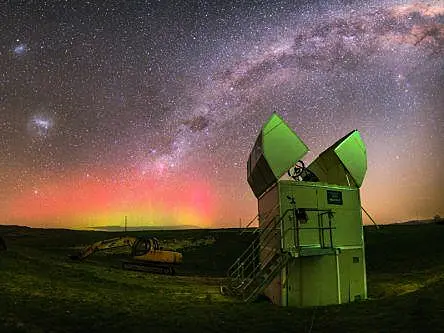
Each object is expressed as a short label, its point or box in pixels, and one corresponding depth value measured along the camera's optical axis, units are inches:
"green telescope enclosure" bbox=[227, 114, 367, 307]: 651.5
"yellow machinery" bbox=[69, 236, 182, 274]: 1146.0
